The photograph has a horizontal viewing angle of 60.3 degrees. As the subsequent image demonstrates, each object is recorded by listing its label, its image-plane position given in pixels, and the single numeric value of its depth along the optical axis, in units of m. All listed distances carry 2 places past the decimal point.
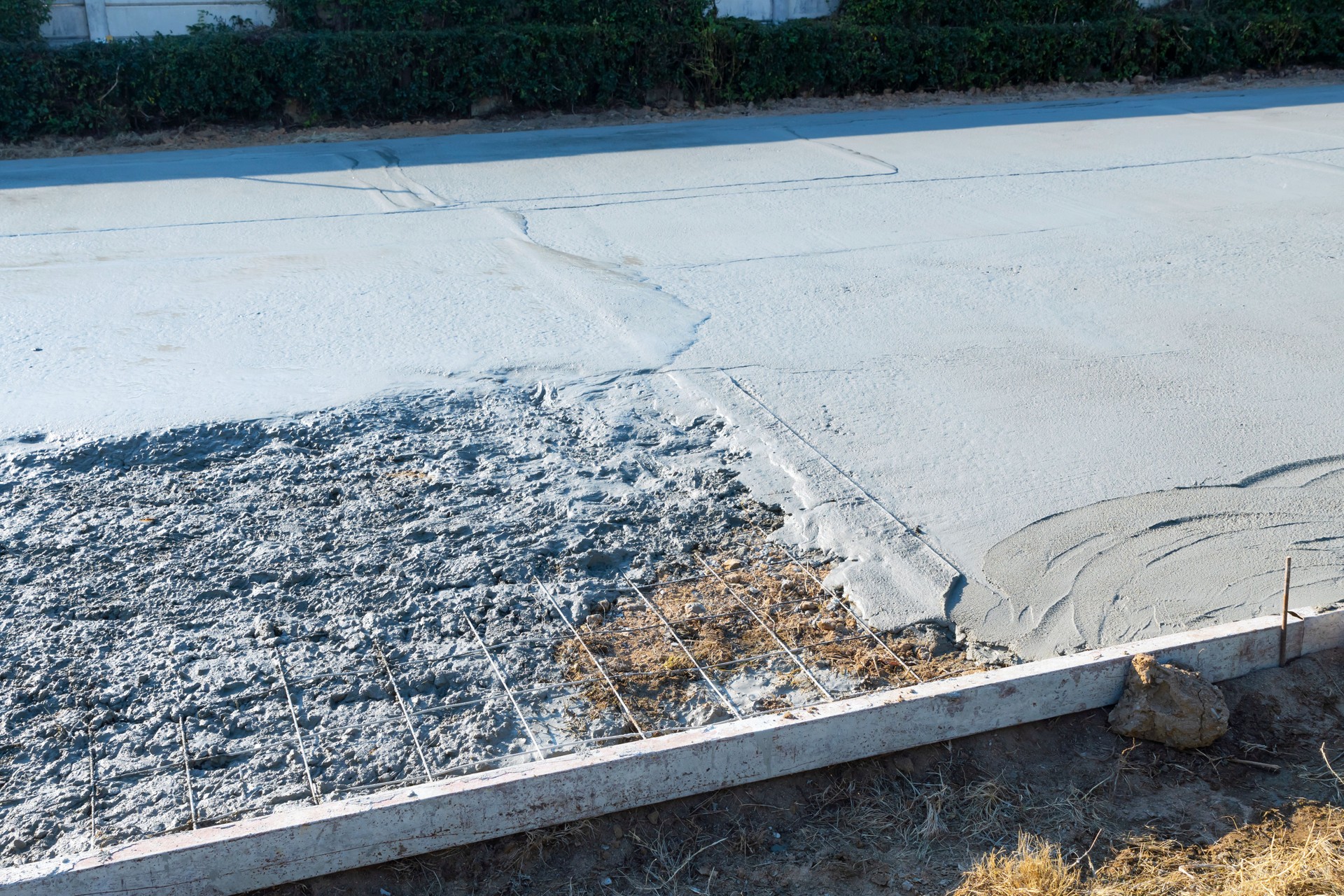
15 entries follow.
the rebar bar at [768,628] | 3.31
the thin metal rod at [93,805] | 2.75
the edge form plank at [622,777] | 2.54
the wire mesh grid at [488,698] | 2.95
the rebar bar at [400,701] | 3.00
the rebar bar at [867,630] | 3.40
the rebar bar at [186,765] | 2.86
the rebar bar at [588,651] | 3.18
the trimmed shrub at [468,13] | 14.46
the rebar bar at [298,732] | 2.90
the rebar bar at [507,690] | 3.11
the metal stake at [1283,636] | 3.33
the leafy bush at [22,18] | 13.22
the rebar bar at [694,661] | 3.25
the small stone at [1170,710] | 3.14
